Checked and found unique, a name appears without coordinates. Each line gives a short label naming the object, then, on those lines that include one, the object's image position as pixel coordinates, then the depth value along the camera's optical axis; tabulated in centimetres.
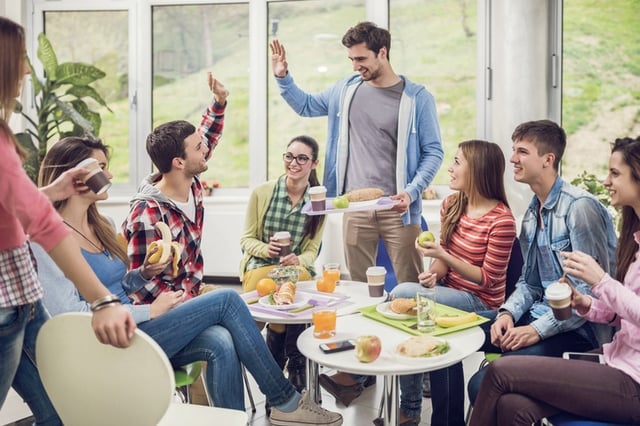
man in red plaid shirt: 254
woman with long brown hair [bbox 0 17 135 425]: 136
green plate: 214
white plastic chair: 141
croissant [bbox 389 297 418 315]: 229
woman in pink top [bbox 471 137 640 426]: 181
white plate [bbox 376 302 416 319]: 227
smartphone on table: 202
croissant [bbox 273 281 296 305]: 248
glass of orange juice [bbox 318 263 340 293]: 273
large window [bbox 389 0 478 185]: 518
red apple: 191
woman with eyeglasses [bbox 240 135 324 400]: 321
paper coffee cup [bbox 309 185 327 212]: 301
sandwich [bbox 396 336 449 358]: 192
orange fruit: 261
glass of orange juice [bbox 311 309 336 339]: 215
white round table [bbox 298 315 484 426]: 187
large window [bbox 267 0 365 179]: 548
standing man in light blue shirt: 339
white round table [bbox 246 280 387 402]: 235
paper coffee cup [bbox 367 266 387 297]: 261
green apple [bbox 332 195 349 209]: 300
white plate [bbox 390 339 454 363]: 189
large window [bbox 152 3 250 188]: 571
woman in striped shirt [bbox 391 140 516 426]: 260
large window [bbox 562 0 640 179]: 485
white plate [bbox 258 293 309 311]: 245
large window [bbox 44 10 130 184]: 579
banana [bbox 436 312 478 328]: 218
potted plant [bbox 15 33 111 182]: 503
